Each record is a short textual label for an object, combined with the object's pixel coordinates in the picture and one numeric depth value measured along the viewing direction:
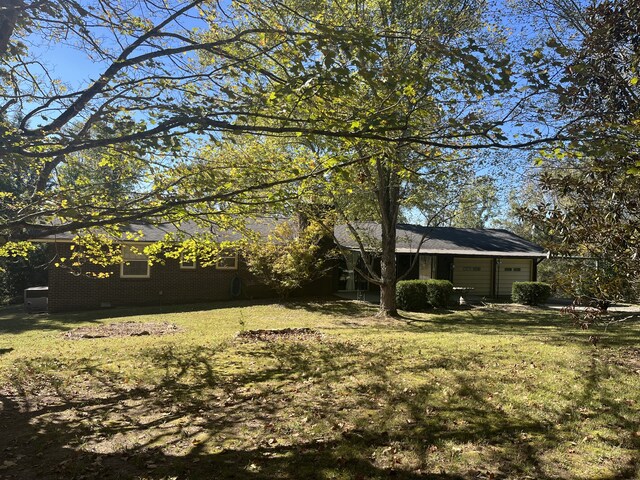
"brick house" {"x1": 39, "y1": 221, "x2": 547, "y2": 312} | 18.42
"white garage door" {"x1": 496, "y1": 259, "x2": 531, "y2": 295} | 23.92
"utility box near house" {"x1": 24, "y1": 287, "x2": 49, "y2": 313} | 19.19
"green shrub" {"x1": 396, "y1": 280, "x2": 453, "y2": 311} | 17.95
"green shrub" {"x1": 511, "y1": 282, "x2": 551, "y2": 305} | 19.92
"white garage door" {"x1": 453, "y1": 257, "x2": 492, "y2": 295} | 23.72
